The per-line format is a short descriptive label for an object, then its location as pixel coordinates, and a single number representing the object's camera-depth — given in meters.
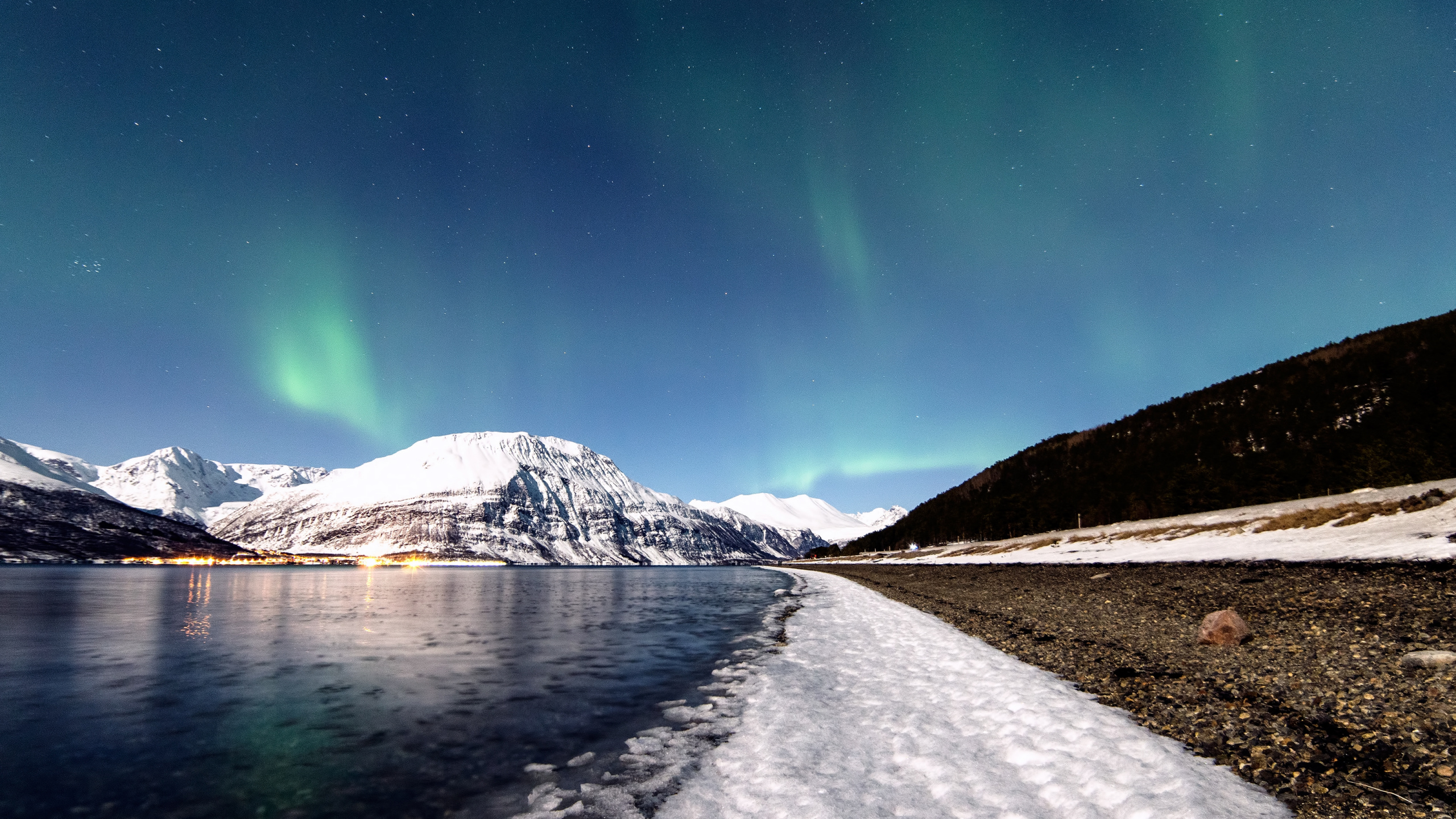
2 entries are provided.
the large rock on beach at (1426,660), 9.92
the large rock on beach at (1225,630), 14.32
